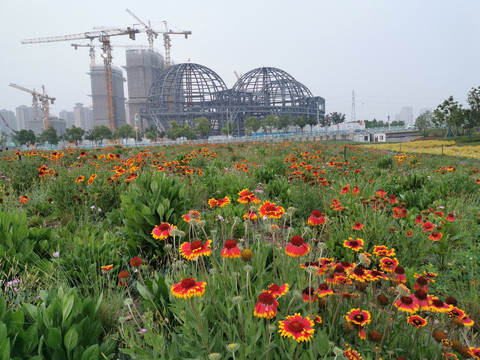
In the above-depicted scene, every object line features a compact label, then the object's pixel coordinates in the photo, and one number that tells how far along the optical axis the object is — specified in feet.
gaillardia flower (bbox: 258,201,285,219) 5.39
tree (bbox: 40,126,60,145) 189.62
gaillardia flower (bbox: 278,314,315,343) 3.38
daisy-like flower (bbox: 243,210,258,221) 6.35
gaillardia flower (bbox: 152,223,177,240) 5.93
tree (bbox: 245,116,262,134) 232.84
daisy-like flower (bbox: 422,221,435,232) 8.53
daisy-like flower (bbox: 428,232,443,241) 7.83
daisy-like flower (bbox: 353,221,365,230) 8.28
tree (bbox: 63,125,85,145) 201.98
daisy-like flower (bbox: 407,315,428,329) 4.19
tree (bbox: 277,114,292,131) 230.07
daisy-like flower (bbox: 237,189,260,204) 6.68
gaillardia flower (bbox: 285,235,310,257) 4.40
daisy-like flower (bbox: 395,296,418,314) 4.00
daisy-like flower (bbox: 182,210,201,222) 6.30
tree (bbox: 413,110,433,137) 174.60
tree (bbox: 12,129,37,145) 183.01
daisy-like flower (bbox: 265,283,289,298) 4.07
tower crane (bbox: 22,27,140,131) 291.79
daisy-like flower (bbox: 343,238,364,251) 5.59
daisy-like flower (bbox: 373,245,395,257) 5.61
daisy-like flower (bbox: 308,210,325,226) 5.79
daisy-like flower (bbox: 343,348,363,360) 3.98
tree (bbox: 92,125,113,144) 214.28
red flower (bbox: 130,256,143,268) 5.25
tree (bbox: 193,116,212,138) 212.64
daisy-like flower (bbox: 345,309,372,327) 4.13
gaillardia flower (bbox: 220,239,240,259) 4.37
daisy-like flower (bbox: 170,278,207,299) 3.65
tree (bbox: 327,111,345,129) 260.62
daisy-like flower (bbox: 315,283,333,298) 4.39
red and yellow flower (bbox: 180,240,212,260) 4.36
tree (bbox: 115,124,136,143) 222.28
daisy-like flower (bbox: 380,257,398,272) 5.09
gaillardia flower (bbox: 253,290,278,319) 3.39
